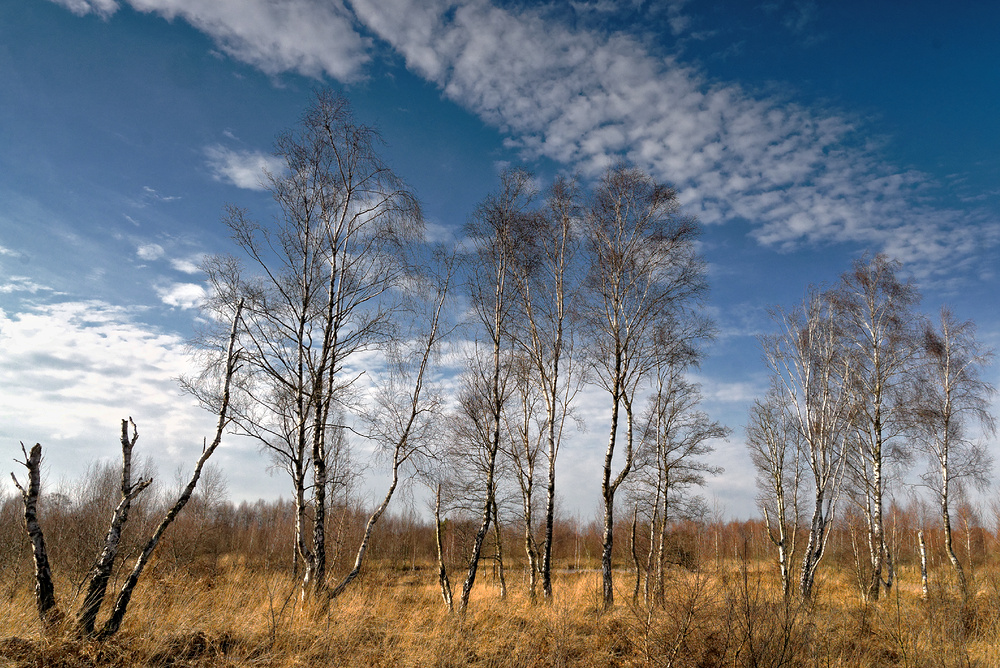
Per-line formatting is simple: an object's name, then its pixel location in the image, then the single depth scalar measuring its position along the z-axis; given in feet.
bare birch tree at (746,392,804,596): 61.19
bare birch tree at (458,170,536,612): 40.98
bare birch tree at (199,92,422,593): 30.66
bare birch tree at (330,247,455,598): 36.14
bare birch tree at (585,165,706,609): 41.39
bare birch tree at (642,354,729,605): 65.67
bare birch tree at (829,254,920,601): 55.21
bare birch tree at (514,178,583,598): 43.47
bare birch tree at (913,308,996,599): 58.90
